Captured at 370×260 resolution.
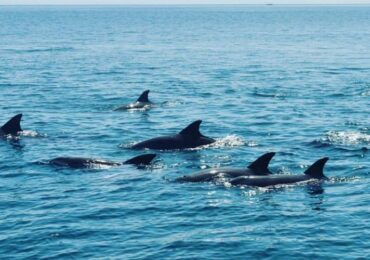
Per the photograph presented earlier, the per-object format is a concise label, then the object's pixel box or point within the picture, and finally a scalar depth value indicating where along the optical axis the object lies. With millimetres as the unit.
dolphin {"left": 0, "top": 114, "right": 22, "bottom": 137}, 33781
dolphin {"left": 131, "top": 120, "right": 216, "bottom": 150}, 30906
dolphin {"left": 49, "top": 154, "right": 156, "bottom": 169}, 27891
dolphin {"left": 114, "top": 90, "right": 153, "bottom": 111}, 43031
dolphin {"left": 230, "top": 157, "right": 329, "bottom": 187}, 24906
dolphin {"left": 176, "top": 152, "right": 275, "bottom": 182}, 25516
